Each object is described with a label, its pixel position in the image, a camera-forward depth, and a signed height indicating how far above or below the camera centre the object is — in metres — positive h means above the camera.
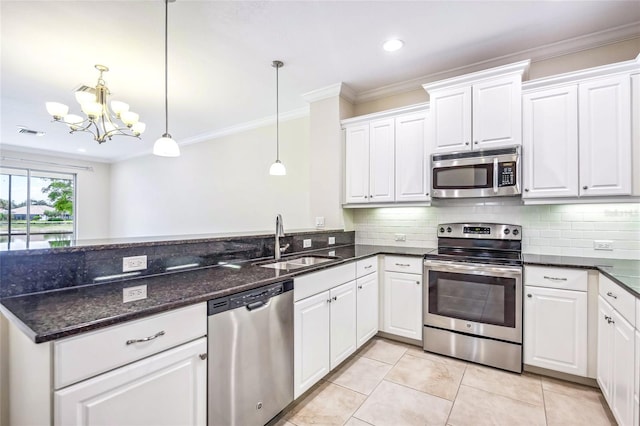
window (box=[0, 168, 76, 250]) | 6.44 +0.21
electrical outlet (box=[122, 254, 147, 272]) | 1.75 -0.30
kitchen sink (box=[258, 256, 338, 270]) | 2.53 -0.45
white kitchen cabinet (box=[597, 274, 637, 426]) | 1.57 -0.81
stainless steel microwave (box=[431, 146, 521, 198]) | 2.59 +0.36
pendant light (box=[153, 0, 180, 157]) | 2.21 +0.49
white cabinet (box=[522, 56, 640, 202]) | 2.25 +0.63
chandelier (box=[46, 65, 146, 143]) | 2.83 +1.04
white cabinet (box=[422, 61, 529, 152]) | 2.59 +0.94
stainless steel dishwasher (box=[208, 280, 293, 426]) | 1.50 -0.79
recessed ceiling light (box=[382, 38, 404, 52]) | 2.63 +1.50
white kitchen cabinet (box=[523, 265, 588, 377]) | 2.24 -0.82
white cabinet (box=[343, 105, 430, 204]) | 3.12 +0.61
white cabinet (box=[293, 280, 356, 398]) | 2.03 -0.91
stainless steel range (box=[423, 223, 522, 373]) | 2.46 -0.75
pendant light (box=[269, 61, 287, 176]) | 3.00 +0.47
